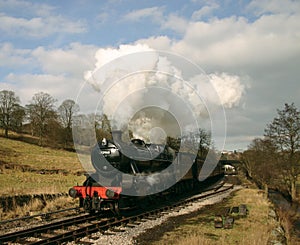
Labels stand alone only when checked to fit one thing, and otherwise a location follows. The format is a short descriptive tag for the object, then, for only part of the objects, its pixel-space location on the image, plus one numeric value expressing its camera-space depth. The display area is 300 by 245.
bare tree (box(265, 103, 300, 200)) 25.23
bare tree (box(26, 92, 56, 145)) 56.06
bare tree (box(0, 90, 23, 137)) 54.78
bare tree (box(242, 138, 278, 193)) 27.16
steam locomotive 12.48
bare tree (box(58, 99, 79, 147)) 57.35
